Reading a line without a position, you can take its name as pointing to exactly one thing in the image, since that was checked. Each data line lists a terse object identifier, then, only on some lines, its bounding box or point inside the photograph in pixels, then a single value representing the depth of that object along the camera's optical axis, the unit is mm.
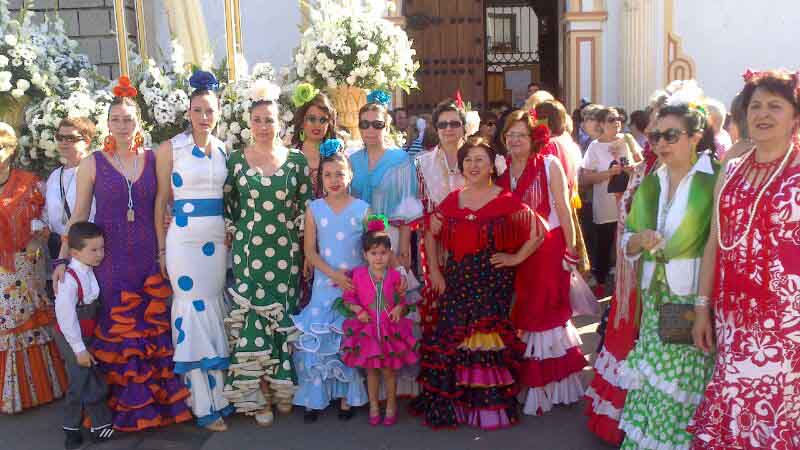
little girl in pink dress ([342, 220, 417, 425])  4145
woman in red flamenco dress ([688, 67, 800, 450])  2844
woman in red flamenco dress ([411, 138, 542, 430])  4078
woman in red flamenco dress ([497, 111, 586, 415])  4301
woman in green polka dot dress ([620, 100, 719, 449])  3223
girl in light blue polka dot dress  4246
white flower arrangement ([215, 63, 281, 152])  5352
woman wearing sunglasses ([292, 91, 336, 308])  4617
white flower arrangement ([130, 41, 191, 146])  5457
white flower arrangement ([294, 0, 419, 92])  5594
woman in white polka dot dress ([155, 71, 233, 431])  4113
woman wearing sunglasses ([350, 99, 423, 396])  4445
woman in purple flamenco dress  4078
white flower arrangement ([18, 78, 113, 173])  5320
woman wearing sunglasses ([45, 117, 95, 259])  4758
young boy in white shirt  3977
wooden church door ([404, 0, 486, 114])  10133
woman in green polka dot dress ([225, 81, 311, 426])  4207
